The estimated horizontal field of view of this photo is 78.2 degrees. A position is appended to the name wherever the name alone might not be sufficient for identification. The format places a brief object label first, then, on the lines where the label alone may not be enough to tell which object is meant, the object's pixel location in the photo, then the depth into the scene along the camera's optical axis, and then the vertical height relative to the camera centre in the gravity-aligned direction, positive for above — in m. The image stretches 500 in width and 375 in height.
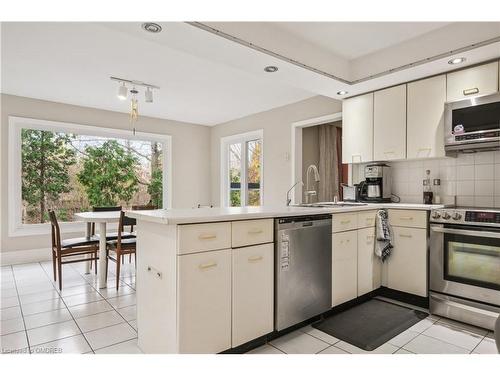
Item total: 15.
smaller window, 5.61 +0.34
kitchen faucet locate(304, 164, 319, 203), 4.71 -0.14
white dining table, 3.25 -0.51
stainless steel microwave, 2.48 +0.53
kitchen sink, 3.05 -0.18
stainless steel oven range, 2.31 -0.62
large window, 4.54 +0.30
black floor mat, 2.18 -1.07
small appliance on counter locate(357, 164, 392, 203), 3.38 +0.03
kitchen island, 1.67 -0.54
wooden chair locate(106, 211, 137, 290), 3.26 -0.64
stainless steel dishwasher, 2.11 -0.59
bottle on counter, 3.12 -0.02
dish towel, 2.88 -0.46
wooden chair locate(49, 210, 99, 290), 3.22 -0.66
